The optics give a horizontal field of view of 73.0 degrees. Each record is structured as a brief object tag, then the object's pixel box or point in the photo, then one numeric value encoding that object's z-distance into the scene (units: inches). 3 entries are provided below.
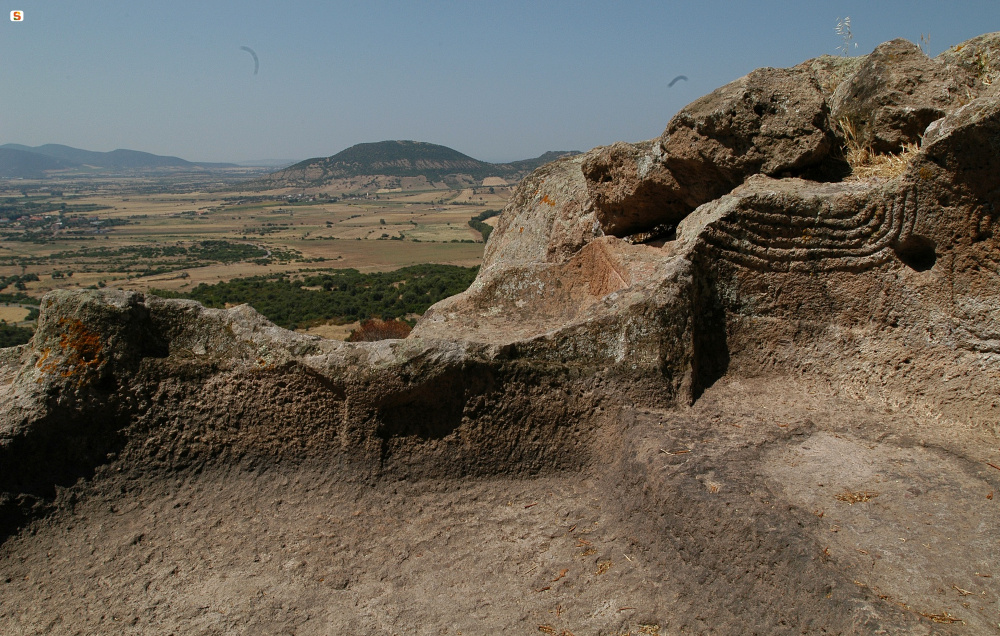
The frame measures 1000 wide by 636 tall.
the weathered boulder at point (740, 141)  235.9
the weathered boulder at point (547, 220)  339.6
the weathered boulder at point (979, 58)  233.5
